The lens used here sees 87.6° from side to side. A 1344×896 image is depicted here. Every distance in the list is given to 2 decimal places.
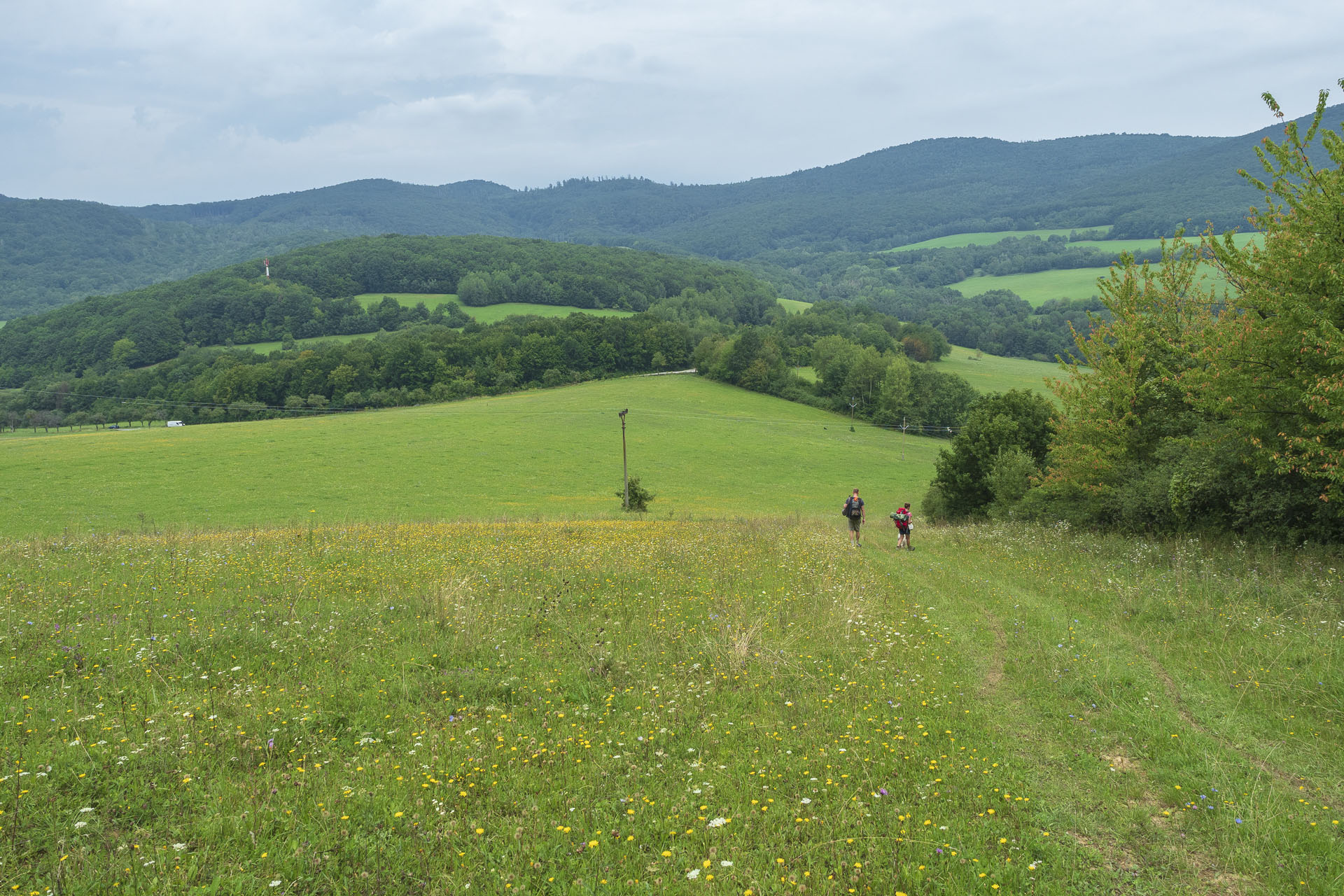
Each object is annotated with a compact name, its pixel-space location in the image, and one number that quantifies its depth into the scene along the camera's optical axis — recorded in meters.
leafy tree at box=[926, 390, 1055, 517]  36.56
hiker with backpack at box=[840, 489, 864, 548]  23.52
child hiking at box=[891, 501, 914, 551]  23.30
